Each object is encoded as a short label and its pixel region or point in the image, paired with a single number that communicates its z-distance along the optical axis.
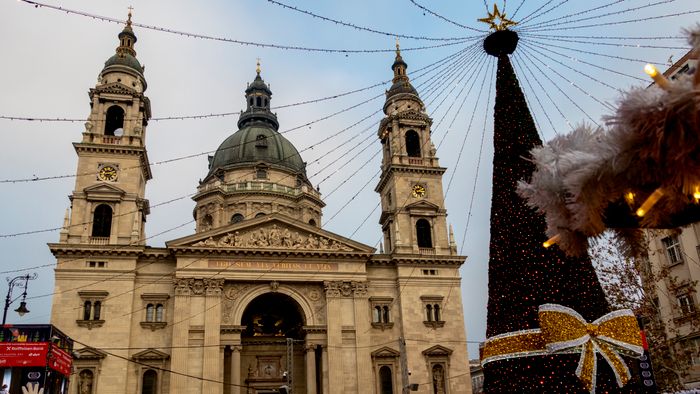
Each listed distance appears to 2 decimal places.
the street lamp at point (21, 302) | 26.12
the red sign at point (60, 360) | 22.25
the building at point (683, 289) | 26.27
